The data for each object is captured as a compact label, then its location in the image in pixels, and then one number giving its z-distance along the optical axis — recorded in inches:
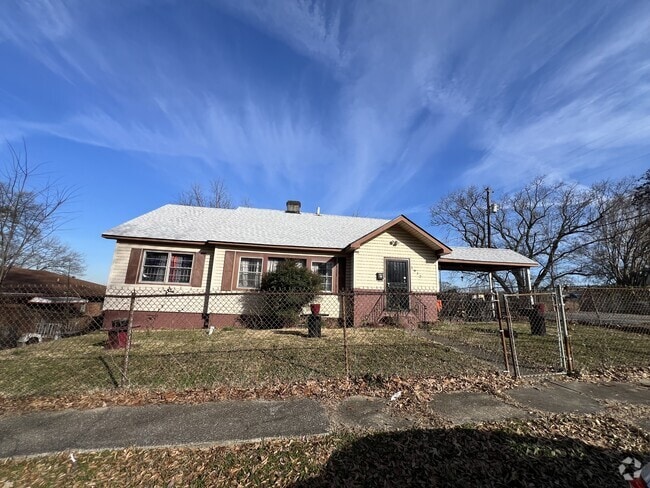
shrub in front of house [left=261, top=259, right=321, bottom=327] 475.2
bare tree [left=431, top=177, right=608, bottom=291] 1130.7
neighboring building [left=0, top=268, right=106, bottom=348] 422.6
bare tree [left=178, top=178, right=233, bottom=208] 1178.0
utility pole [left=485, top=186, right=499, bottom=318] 976.5
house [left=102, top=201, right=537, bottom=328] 490.0
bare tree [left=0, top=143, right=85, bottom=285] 608.1
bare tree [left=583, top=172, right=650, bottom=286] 1016.9
